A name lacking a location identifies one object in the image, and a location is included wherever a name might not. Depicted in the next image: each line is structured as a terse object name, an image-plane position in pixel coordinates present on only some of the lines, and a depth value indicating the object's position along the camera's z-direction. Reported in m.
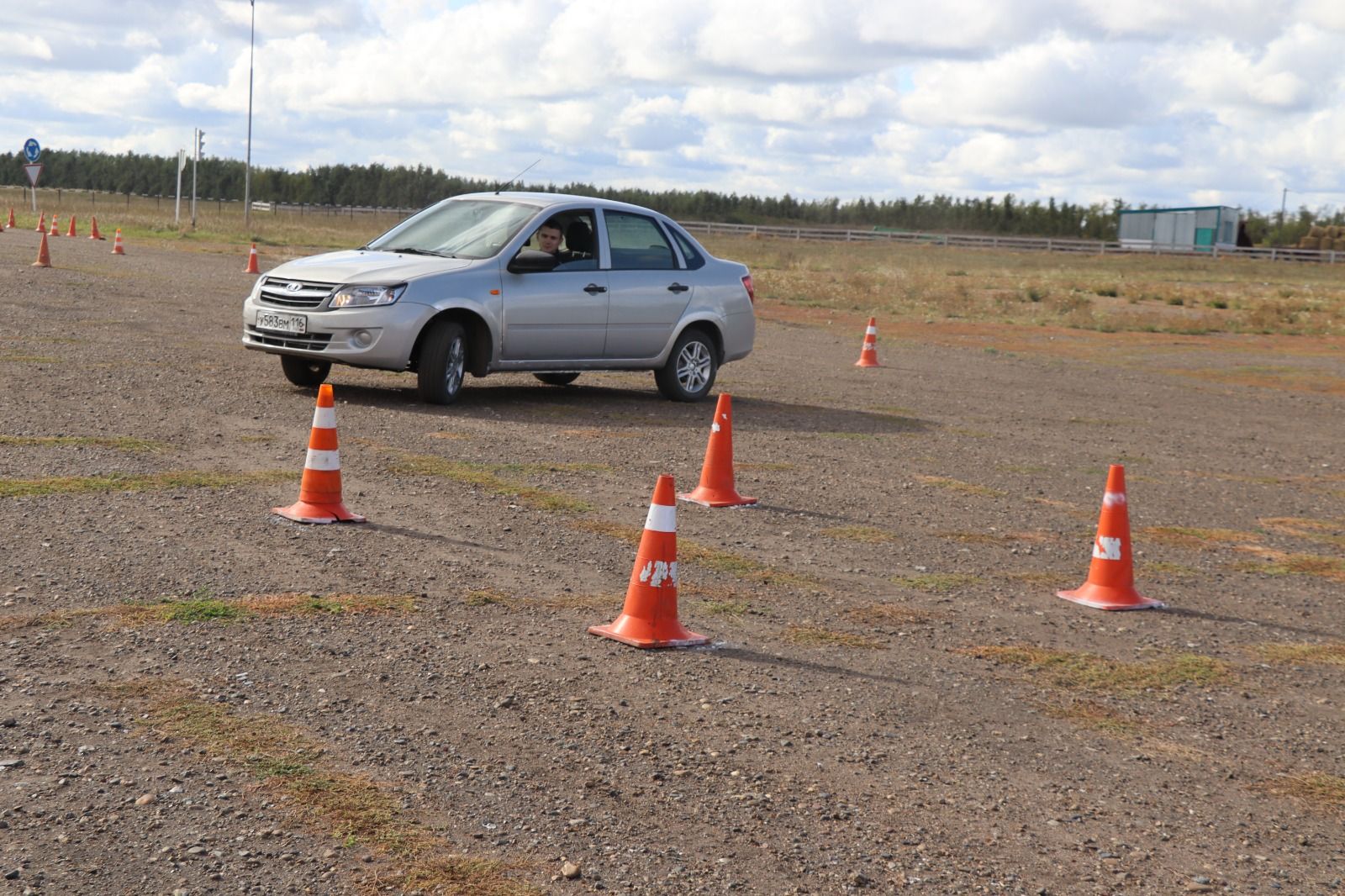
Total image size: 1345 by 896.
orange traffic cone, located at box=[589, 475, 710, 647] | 6.03
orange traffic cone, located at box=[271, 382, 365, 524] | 7.77
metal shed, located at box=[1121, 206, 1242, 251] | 88.31
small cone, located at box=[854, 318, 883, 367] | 19.75
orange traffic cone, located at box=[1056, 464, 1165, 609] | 7.32
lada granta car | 11.82
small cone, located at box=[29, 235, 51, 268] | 25.75
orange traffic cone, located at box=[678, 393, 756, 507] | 9.13
